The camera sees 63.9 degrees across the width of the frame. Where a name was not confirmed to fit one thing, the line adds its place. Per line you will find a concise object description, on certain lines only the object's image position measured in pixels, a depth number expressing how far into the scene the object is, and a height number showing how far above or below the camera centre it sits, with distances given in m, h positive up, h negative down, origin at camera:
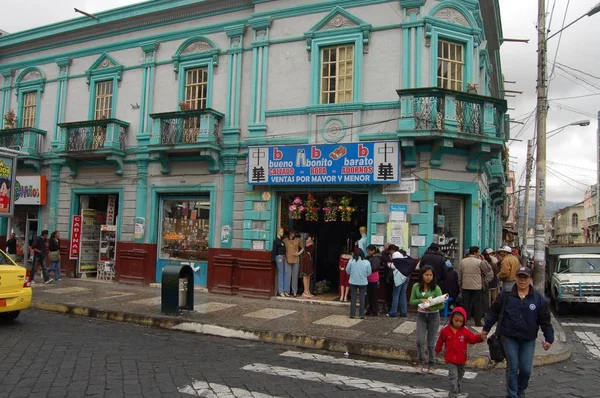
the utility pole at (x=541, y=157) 11.57 +2.07
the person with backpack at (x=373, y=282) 11.28 -1.06
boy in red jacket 5.75 -1.26
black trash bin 10.59 -1.28
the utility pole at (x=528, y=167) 26.70 +4.15
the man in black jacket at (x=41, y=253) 15.44 -0.86
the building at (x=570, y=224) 93.77 +4.06
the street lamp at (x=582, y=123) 18.11 +4.56
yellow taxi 9.10 -1.24
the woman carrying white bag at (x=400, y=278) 11.14 -0.94
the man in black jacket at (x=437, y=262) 10.81 -0.53
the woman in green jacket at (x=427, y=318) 7.21 -1.21
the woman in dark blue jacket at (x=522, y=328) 5.33 -0.97
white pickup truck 13.30 -1.06
